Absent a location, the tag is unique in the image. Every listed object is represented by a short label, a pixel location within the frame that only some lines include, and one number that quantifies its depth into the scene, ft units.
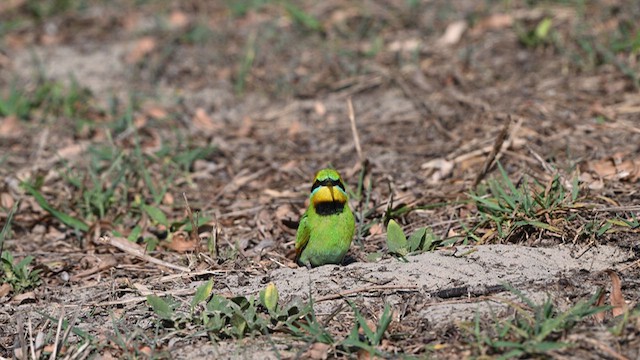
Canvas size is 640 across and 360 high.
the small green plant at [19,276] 31.55
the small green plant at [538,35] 48.29
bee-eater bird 30.17
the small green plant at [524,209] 30.48
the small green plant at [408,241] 29.63
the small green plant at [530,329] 23.12
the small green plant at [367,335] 24.31
